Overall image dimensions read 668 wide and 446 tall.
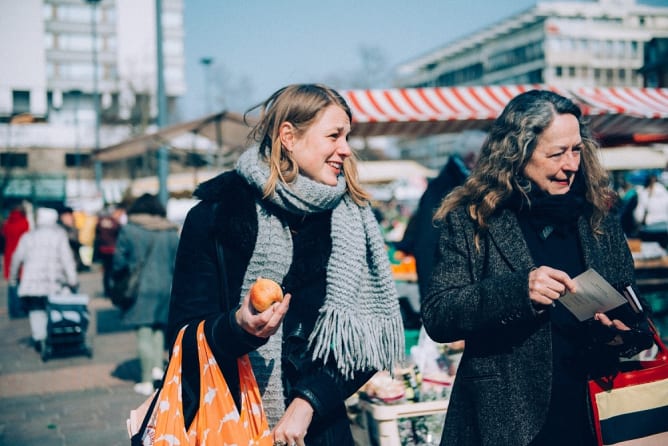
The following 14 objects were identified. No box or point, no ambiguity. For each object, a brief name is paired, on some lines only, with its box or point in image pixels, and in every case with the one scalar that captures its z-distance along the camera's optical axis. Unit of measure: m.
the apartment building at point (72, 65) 67.19
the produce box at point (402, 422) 3.63
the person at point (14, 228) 14.45
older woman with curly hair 2.21
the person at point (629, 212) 10.95
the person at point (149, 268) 7.44
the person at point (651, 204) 11.55
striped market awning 8.92
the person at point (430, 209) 4.12
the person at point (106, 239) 14.41
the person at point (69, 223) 15.73
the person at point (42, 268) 9.35
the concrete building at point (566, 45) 99.06
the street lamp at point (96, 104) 32.22
